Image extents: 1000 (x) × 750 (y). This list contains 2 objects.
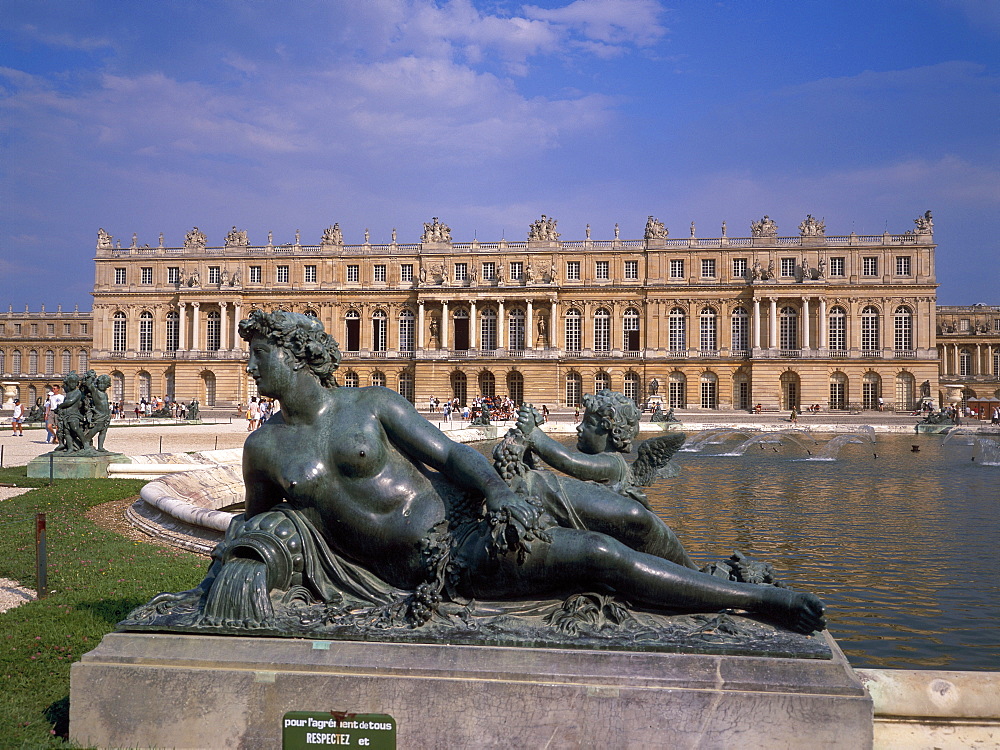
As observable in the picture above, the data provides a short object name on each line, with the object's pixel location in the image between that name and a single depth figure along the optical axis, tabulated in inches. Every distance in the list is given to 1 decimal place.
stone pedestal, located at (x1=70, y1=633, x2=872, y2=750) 98.3
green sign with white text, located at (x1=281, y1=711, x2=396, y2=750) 96.8
